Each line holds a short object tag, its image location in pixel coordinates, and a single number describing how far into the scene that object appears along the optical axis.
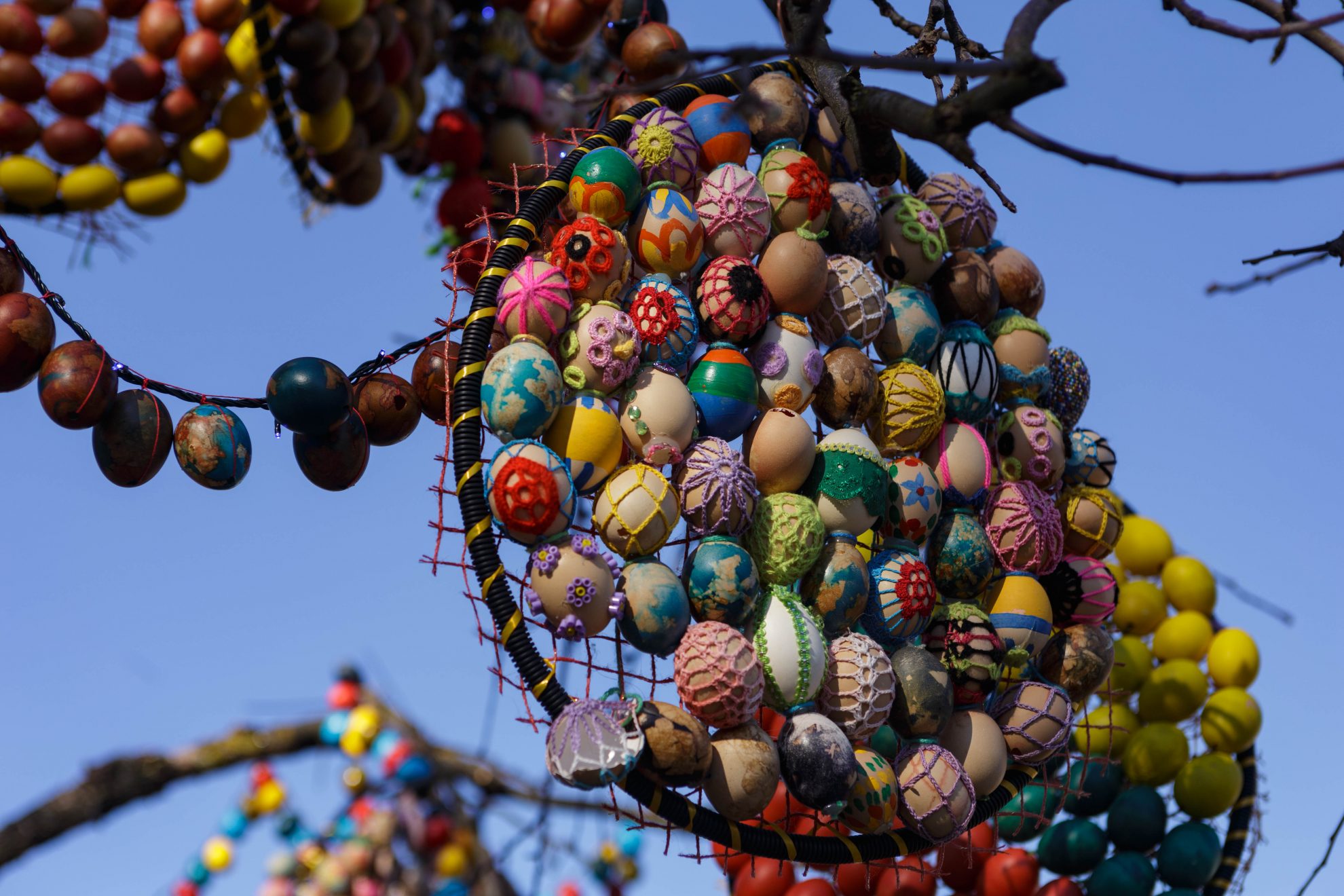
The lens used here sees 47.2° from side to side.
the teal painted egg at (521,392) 3.47
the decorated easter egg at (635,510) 3.52
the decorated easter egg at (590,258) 3.68
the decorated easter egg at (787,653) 3.56
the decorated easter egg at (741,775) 3.46
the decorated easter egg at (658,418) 3.61
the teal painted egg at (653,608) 3.46
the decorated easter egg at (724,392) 3.71
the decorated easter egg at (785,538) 3.68
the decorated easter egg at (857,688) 3.67
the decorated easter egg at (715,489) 3.61
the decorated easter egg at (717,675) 3.44
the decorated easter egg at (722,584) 3.54
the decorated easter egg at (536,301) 3.59
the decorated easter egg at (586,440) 3.54
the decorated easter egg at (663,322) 3.70
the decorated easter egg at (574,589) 3.42
